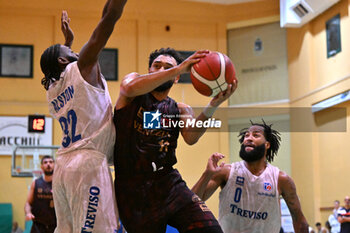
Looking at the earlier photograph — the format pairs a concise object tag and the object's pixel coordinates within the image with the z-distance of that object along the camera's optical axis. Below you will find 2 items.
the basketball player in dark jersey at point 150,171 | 7.81
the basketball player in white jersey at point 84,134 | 7.61
